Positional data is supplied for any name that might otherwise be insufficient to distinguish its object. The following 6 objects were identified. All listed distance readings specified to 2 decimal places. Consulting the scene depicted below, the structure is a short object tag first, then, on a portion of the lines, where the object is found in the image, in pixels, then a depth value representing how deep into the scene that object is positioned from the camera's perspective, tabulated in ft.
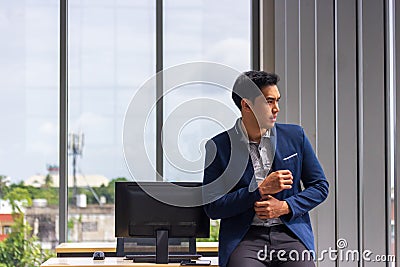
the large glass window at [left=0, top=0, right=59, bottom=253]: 18.12
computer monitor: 12.46
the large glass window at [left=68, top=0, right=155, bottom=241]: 18.22
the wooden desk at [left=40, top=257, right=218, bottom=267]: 11.89
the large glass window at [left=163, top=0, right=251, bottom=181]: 18.70
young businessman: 10.40
